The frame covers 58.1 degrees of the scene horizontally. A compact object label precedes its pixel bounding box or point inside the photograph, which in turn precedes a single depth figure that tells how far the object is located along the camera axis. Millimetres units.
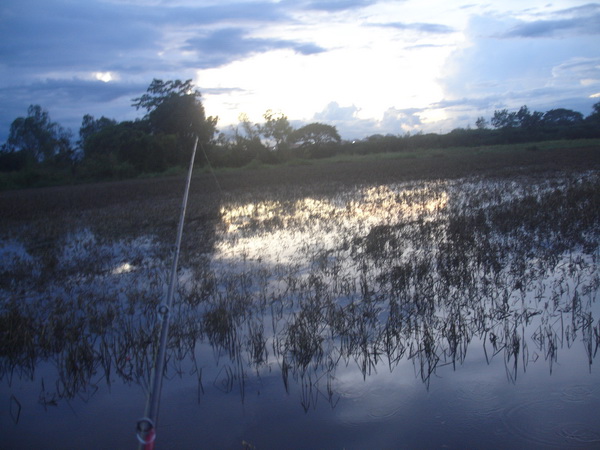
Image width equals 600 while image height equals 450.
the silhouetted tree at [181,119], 38531
